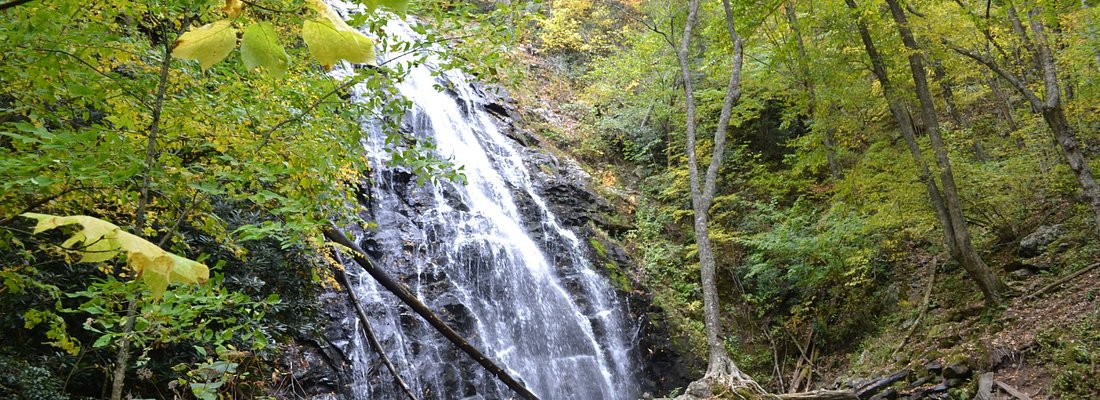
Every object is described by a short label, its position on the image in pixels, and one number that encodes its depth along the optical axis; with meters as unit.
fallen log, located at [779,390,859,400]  7.12
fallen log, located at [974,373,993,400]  6.08
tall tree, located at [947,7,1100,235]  6.50
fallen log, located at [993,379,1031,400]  5.79
